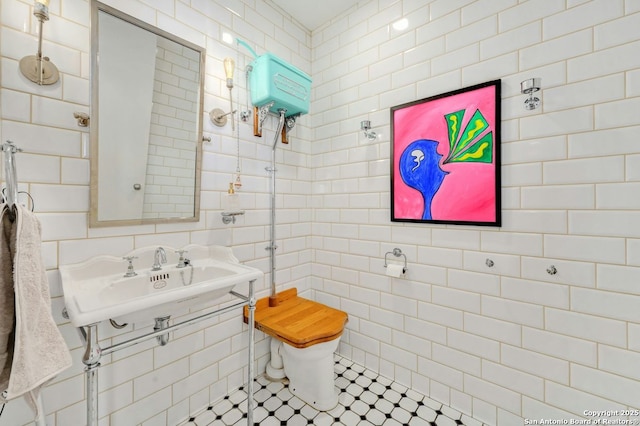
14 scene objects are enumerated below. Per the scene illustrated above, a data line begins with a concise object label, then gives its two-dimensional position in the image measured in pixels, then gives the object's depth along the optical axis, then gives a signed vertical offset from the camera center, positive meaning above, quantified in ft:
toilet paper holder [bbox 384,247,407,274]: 5.30 -0.81
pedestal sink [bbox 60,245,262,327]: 2.75 -0.94
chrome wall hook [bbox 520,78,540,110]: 3.60 +1.75
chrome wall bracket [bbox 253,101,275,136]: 5.49 +1.99
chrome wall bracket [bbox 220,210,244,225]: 4.89 -0.05
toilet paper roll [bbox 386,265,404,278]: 5.09 -1.10
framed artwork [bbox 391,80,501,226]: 4.27 +1.01
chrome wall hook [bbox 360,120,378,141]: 5.53 +1.82
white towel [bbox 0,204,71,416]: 2.31 -0.97
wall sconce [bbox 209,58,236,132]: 4.94 +1.97
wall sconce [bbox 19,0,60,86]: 3.05 +1.81
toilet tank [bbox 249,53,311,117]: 5.03 +2.59
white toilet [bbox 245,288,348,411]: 4.68 -2.40
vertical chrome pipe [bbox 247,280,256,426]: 4.18 -2.26
